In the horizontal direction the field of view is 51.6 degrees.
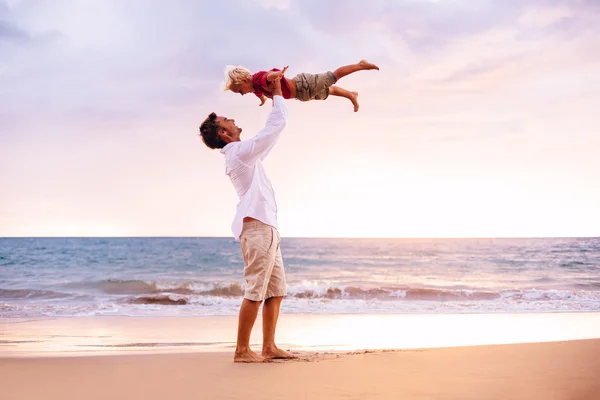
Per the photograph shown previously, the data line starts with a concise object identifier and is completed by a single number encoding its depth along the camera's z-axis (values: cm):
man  414
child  428
